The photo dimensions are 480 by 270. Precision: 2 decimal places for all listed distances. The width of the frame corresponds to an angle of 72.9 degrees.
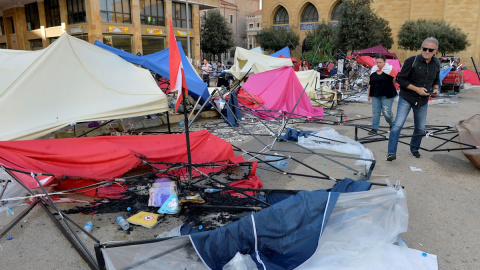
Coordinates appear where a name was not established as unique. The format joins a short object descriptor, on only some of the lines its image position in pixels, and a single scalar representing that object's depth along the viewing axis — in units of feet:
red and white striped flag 11.25
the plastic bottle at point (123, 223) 11.48
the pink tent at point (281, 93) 32.04
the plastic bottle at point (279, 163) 18.24
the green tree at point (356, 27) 87.20
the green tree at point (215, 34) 124.98
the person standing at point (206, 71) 59.04
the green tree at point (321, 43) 80.22
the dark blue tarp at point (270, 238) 8.59
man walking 17.33
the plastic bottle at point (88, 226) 11.43
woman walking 22.97
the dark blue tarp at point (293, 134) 23.24
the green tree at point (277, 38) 132.57
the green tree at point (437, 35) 87.25
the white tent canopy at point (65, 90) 15.72
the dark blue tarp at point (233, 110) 30.20
